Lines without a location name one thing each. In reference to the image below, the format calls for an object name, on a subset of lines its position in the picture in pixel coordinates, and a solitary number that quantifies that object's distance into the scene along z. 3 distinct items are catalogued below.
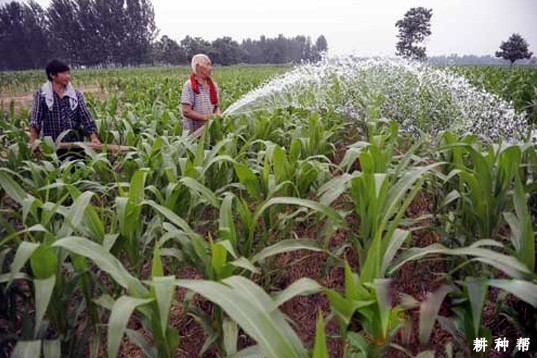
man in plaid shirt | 2.94
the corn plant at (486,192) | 1.52
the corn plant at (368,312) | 0.86
